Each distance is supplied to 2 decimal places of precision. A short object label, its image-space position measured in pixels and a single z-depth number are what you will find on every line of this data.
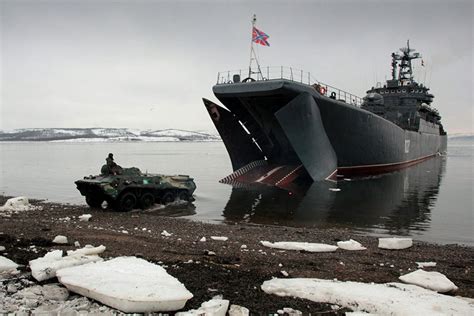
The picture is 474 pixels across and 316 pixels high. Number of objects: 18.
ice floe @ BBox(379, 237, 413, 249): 7.70
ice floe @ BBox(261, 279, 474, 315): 4.05
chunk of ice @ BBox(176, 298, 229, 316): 3.77
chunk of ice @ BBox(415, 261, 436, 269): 6.30
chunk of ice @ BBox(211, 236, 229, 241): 7.93
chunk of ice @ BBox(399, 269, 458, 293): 4.90
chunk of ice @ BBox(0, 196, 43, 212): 11.34
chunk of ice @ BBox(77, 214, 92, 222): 10.05
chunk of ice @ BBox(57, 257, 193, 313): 3.79
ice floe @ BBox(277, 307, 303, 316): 3.96
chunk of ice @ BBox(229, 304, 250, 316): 3.85
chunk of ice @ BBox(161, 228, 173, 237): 8.17
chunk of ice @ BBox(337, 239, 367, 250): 7.48
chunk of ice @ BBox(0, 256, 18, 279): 4.75
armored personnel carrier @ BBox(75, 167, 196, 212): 11.44
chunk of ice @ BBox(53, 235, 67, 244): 6.71
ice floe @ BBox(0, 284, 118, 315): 3.74
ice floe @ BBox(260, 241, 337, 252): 7.12
